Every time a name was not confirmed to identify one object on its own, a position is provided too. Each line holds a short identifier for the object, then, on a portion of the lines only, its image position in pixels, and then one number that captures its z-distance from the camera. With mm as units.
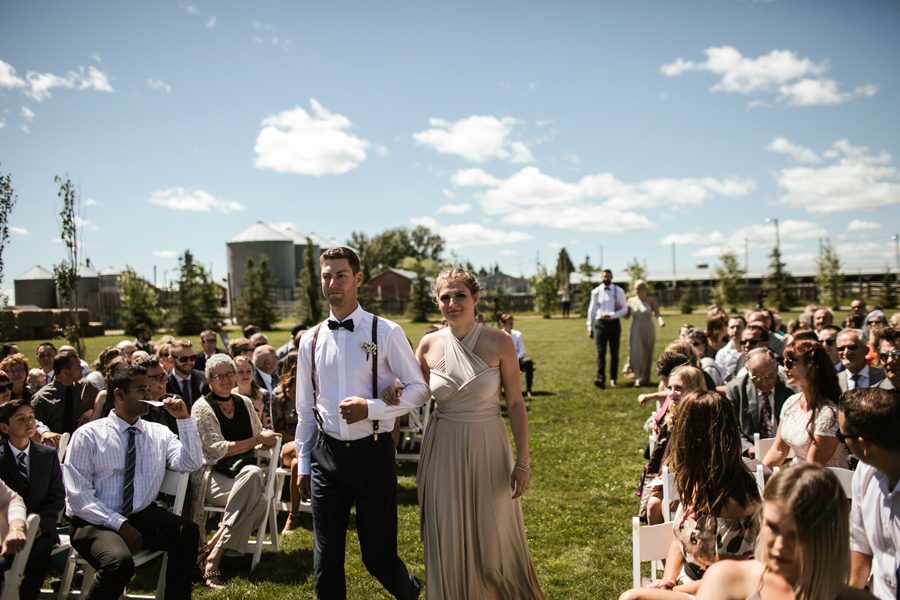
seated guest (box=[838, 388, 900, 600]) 2826
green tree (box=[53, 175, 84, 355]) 14055
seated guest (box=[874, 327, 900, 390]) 4980
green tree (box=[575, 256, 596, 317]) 54553
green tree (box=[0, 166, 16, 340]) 11391
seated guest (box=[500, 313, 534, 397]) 12914
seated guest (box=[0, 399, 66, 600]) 4391
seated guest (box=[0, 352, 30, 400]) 6785
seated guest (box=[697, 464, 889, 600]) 2217
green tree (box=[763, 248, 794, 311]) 51625
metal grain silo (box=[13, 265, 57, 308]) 50219
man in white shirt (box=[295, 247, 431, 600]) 3775
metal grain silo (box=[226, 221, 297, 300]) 60062
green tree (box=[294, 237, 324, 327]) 48188
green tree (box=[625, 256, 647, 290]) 64125
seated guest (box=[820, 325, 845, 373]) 8641
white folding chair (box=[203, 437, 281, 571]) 5449
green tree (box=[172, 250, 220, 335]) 41844
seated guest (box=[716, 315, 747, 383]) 8656
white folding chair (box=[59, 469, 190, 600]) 4461
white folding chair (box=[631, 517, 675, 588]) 3359
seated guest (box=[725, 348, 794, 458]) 5922
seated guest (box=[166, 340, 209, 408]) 7445
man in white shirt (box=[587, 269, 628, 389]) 14023
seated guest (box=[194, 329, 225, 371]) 10672
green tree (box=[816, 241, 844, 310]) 50250
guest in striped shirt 4211
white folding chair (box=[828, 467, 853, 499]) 3713
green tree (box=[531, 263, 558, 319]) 56325
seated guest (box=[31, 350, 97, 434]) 7020
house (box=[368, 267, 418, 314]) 79562
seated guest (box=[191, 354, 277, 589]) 5395
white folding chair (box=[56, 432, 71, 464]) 5232
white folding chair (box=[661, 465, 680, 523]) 4005
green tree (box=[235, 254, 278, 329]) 45375
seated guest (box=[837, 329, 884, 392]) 6570
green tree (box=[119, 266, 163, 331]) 39656
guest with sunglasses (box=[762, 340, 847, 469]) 4312
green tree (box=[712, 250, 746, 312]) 54219
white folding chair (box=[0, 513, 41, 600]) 3738
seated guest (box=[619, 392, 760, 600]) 3113
